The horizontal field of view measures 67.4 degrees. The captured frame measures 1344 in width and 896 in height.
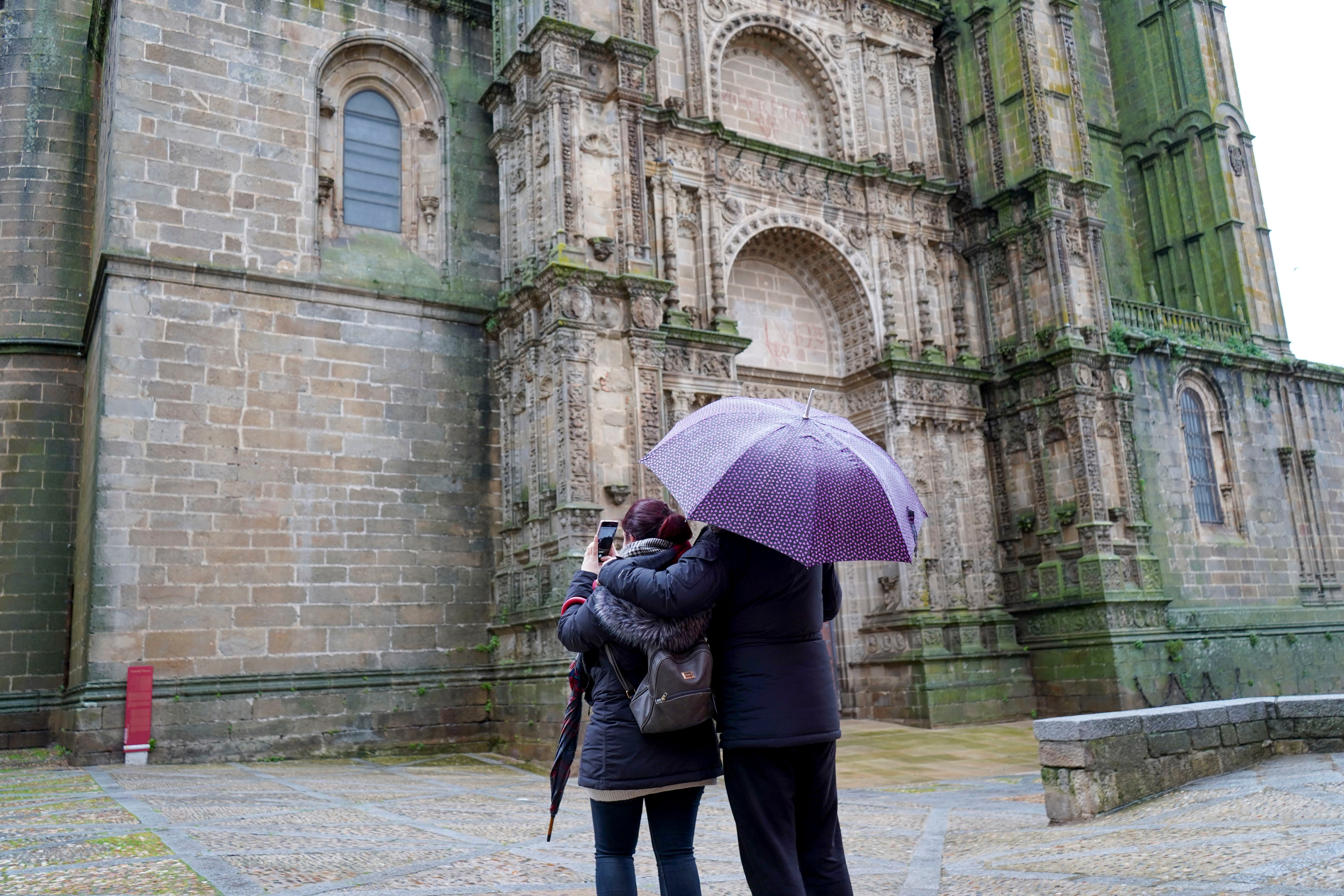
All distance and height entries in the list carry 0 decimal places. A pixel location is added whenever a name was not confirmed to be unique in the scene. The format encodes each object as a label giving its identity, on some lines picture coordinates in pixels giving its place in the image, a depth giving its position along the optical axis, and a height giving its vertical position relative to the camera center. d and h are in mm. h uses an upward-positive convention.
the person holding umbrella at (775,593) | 3799 +195
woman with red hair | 3895 -389
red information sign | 12422 -304
